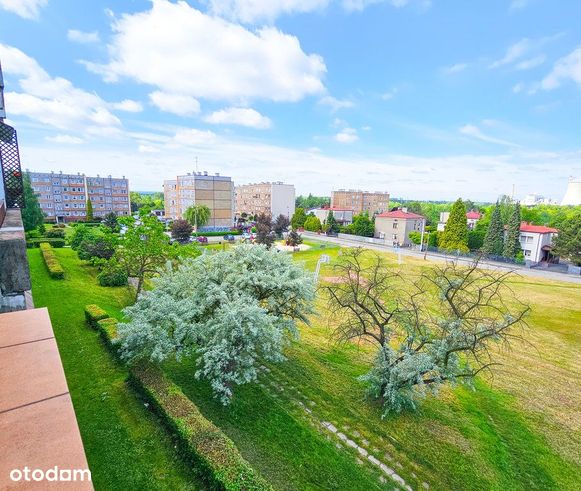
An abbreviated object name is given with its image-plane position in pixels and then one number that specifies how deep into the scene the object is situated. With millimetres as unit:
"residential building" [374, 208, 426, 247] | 56281
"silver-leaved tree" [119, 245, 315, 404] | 9203
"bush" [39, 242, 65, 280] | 20438
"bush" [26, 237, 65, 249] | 32188
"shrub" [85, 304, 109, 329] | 13395
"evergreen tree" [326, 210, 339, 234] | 66750
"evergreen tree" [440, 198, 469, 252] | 47031
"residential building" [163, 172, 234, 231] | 63844
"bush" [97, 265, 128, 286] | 20578
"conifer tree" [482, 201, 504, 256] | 47375
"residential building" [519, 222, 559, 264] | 44969
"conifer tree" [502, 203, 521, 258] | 45406
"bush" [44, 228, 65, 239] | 38869
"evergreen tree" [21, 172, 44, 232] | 36781
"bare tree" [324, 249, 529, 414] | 9320
